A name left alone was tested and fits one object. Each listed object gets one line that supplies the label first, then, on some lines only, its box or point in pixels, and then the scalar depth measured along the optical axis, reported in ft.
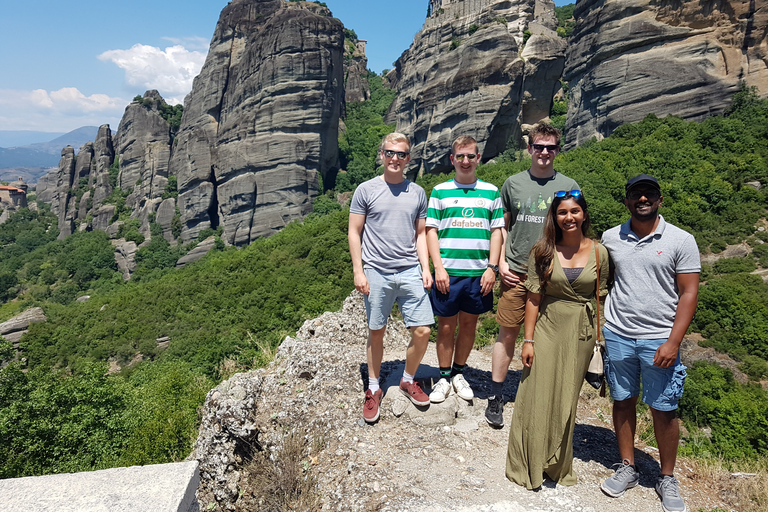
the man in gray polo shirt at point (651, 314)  8.72
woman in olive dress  9.34
